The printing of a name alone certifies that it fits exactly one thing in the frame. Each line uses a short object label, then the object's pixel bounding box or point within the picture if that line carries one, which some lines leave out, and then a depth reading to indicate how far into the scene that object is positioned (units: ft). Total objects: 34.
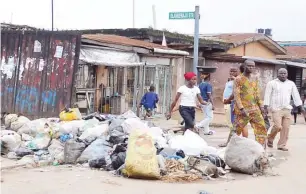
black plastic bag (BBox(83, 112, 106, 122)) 33.37
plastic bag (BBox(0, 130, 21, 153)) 28.50
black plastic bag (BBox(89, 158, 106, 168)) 24.99
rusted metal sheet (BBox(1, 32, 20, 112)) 43.04
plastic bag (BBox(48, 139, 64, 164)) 26.76
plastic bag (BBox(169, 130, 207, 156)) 26.37
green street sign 43.42
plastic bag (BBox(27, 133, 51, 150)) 28.71
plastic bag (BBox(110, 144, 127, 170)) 24.21
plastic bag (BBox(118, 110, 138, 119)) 32.16
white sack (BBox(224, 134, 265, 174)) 24.54
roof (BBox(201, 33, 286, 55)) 80.51
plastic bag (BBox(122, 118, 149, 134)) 28.94
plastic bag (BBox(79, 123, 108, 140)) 28.86
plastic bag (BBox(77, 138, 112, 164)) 25.71
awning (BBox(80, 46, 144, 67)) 44.19
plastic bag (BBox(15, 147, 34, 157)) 27.96
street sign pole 44.16
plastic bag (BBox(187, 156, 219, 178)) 23.50
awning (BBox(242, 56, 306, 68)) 77.38
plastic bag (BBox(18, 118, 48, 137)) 31.17
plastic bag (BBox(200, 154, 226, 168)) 25.10
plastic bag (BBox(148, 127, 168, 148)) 28.07
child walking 50.03
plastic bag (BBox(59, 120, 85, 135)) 30.76
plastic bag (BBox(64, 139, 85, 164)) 26.27
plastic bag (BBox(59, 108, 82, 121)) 33.62
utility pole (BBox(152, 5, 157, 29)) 86.60
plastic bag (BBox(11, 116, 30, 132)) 33.09
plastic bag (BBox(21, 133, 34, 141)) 30.35
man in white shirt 33.35
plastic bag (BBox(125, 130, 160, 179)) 22.22
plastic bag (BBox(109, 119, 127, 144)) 27.86
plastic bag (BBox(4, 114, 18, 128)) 34.73
